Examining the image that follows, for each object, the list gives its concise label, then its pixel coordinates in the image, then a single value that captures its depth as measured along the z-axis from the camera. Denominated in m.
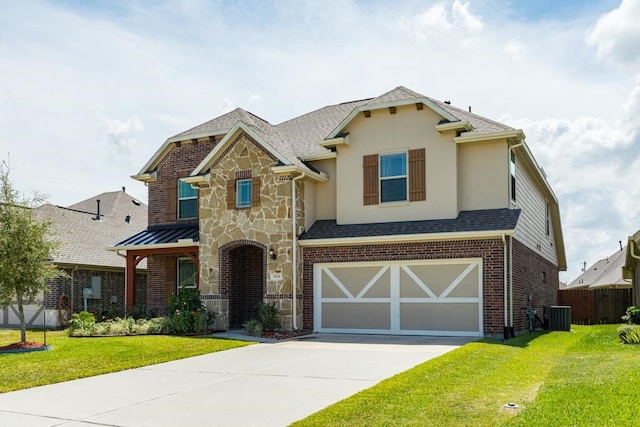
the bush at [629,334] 14.24
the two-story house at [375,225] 17.19
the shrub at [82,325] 18.45
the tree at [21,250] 14.63
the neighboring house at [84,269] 23.58
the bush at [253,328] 17.55
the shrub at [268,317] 18.11
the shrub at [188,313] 18.55
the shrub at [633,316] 17.75
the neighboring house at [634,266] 19.63
